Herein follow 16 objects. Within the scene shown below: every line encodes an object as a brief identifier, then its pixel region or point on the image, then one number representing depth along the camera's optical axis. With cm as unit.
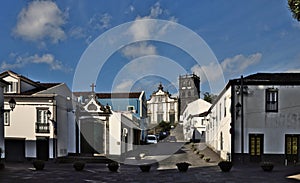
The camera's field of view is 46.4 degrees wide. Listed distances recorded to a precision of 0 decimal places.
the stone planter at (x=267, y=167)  2039
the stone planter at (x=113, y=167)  2112
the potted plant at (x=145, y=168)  2111
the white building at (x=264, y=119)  2564
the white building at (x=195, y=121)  6041
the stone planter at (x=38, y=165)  2141
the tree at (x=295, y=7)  1153
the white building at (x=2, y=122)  2294
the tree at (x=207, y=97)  7800
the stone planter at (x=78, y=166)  2167
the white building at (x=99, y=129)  3297
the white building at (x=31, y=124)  2944
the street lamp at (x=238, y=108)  2577
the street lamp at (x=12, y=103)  2062
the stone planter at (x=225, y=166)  2044
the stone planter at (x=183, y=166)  2073
